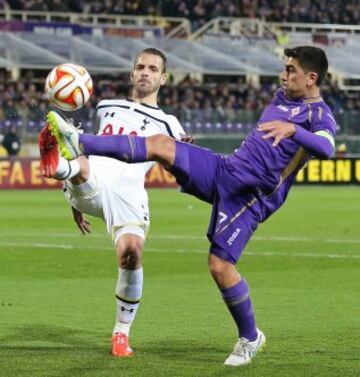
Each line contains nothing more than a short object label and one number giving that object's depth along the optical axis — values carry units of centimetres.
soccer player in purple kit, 1636
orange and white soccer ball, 1795
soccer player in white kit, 1780
